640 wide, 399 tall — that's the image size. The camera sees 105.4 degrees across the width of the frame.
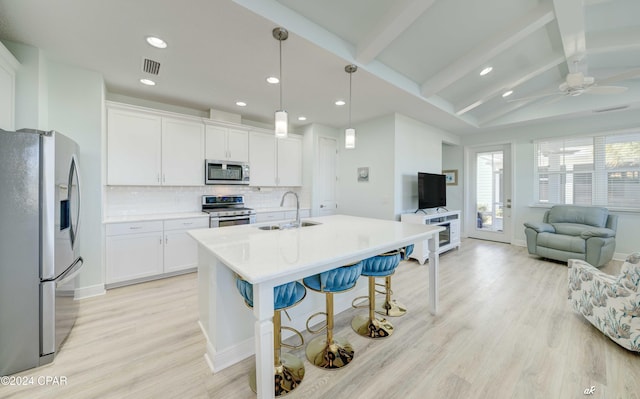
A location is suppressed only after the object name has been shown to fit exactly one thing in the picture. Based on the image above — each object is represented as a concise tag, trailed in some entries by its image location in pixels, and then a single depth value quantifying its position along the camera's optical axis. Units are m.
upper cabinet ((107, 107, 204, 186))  3.30
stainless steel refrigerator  1.69
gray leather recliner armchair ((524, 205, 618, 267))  3.68
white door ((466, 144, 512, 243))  5.60
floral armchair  1.82
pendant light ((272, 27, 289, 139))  2.14
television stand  4.10
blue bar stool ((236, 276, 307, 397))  1.49
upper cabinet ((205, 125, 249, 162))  4.06
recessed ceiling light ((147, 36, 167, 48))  2.26
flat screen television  4.52
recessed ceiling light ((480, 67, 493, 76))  3.37
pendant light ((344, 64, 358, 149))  2.74
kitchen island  1.22
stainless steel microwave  4.02
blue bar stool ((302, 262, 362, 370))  1.67
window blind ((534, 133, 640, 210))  4.21
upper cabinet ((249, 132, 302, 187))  4.60
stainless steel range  3.87
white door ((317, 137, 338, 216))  5.18
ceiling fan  2.77
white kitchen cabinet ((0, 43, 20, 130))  2.13
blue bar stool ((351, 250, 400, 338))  2.04
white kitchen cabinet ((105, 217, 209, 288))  3.07
